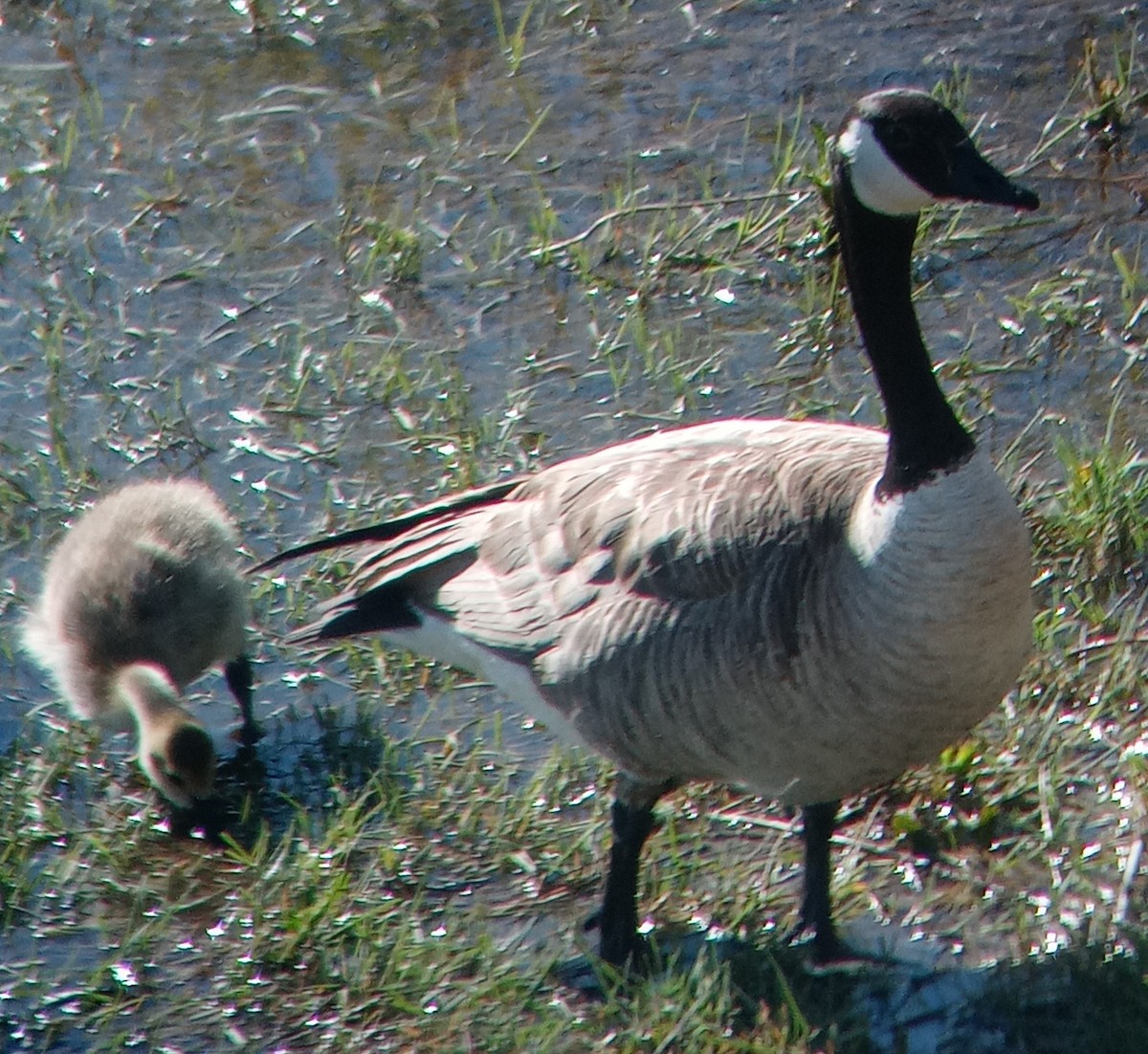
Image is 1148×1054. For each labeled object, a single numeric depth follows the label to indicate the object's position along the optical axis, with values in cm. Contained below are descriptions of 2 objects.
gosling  916
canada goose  696
